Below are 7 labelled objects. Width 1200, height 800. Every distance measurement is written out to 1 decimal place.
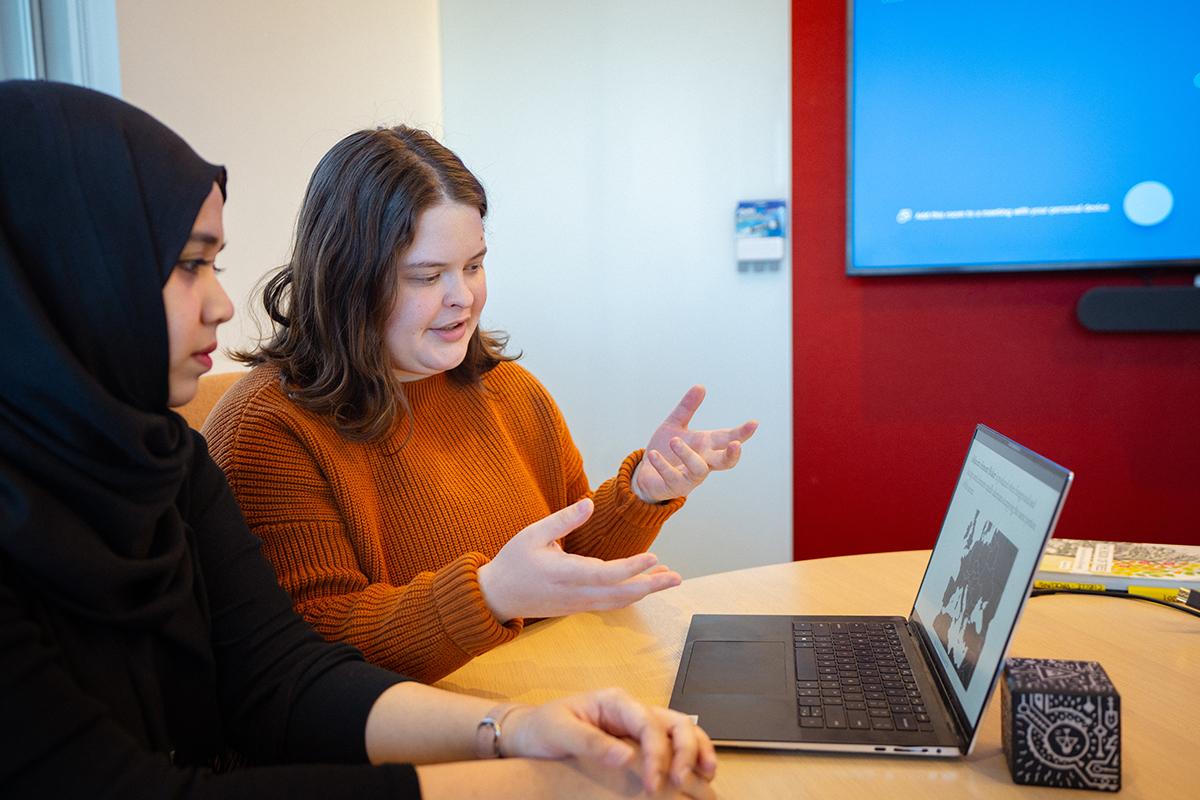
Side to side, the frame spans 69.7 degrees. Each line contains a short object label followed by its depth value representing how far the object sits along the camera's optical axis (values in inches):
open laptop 31.5
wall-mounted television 94.5
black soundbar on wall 95.5
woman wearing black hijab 26.1
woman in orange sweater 40.3
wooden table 30.8
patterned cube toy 29.2
